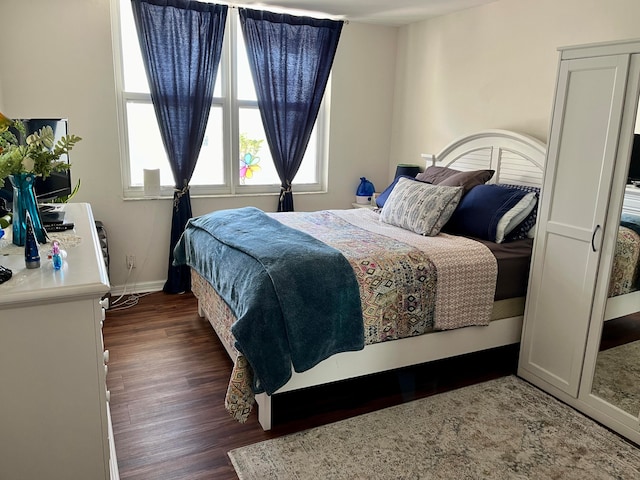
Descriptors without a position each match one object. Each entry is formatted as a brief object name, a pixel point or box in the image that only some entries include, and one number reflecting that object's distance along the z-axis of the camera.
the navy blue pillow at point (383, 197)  4.12
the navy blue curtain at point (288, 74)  4.30
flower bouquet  1.56
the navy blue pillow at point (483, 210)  3.13
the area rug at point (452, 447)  2.13
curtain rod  4.17
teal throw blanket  2.21
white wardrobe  2.34
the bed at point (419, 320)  2.43
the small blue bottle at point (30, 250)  1.50
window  4.05
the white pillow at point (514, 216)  3.07
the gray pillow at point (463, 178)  3.53
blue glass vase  1.64
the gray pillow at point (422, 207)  3.22
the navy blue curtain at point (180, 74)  3.89
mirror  2.33
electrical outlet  4.23
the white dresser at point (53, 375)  1.34
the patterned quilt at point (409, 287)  2.52
